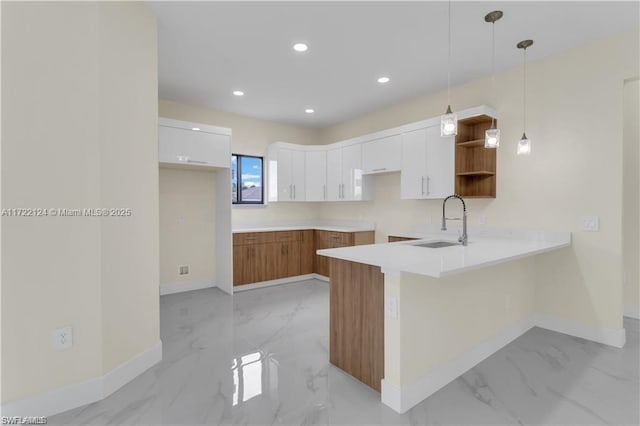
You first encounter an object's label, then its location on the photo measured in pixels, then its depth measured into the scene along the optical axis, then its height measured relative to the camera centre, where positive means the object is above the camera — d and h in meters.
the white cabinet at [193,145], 3.83 +0.88
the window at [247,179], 5.13 +0.54
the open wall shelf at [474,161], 3.54 +0.58
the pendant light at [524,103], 2.78 +1.15
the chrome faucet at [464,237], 2.63 -0.23
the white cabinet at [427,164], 3.64 +0.57
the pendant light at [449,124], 2.23 +0.63
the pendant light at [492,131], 2.46 +0.65
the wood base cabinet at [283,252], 4.58 -0.65
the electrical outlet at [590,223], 2.87 -0.13
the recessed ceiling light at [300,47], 2.92 +1.58
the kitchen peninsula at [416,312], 1.87 -0.72
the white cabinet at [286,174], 5.21 +0.63
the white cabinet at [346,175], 4.88 +0.59
